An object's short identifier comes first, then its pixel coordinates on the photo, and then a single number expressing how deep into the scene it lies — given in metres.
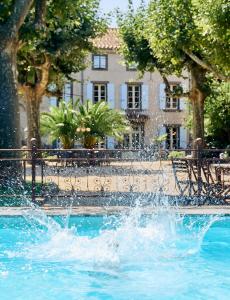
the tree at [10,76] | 15.11
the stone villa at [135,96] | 46.38
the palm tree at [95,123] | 30.27
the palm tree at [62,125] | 30.80
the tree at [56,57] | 26.67
